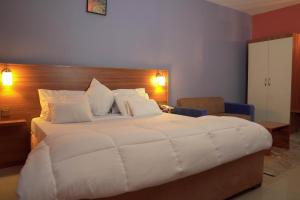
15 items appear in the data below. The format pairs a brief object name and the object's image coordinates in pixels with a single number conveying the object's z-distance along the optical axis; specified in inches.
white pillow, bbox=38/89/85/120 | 114.7
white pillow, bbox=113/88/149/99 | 141.6
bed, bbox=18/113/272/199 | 54.2
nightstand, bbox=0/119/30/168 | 116.9
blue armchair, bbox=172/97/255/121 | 177.6
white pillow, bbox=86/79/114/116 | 126.6
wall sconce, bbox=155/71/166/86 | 164.9
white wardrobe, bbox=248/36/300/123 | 190.7
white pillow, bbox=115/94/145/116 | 130.1
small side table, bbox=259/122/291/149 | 150.8
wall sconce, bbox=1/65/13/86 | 110.8
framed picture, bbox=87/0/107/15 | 138.5
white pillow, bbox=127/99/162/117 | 128.0
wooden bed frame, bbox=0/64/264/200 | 74.8
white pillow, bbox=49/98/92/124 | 106.3
